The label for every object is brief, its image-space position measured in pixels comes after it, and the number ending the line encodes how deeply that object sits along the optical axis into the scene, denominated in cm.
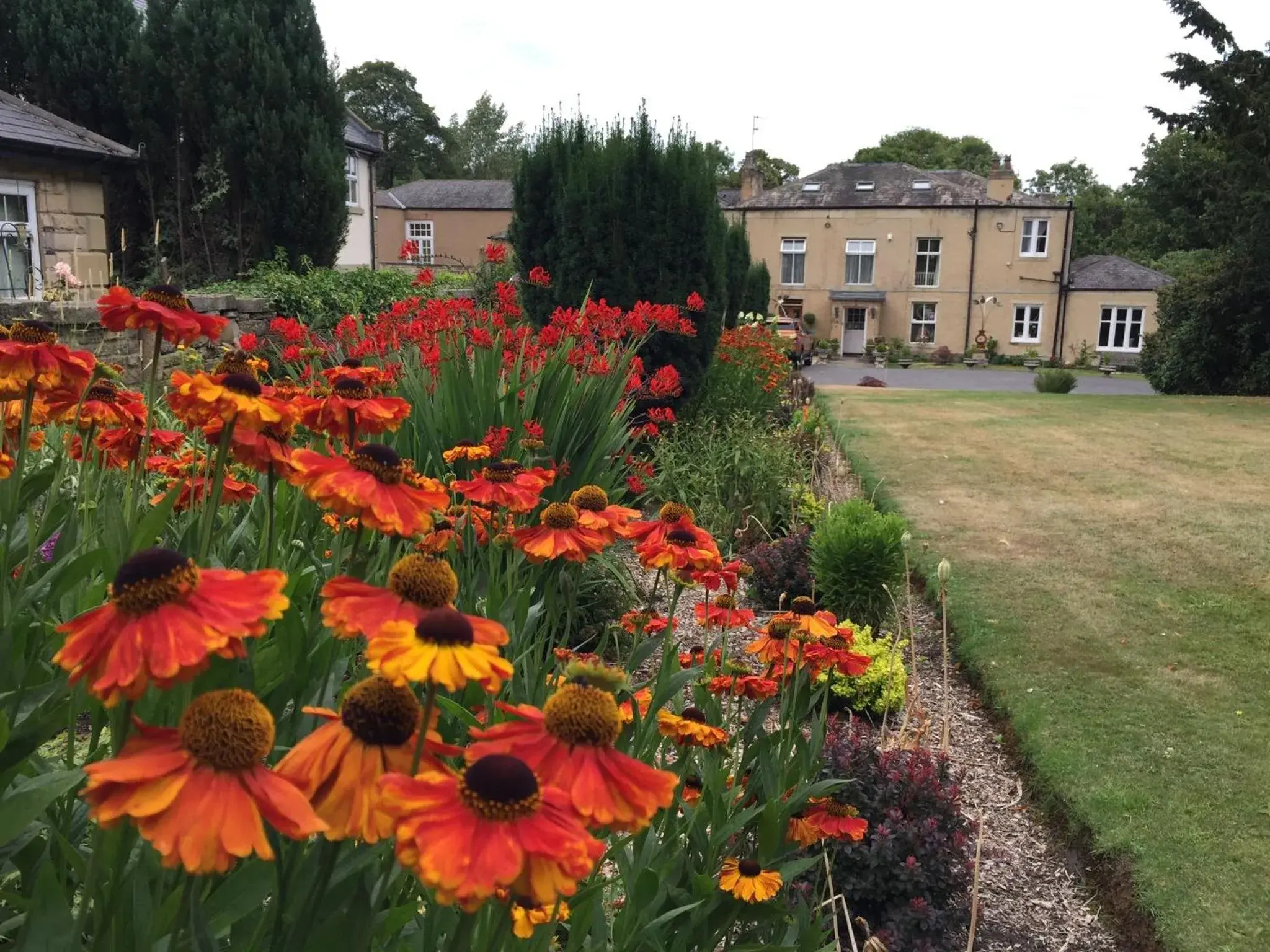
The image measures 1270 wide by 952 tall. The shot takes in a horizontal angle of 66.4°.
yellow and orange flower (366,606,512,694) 69
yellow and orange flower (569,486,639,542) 160
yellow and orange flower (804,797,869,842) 174
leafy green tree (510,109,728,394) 695
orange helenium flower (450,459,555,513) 176
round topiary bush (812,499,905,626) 458
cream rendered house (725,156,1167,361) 3125
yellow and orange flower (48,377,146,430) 161
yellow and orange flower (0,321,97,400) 137
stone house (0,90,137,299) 866
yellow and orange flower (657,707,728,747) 149
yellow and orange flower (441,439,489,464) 218
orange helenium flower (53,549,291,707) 66
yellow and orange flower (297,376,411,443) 143
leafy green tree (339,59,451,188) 4344
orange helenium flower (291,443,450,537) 106
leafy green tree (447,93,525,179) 4688
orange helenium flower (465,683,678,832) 74
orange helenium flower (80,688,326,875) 60
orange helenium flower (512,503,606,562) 147
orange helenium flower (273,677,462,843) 68
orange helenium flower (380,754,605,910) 61
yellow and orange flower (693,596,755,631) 194
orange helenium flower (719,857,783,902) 149
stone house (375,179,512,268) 3462
